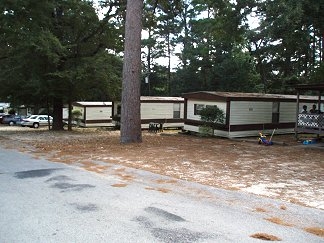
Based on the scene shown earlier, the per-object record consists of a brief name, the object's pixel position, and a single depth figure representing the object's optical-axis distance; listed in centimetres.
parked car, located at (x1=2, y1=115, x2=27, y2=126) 4118
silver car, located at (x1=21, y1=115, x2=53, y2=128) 3753
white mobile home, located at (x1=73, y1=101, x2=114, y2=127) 3478
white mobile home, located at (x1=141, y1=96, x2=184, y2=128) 3057
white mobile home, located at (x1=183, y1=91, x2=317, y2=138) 2250
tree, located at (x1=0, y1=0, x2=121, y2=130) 2169
